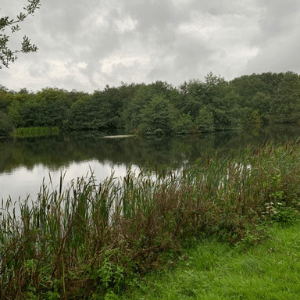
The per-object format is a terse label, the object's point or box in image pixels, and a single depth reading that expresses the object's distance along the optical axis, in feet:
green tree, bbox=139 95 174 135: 122.98
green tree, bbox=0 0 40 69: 14.28
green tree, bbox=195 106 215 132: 131.54
